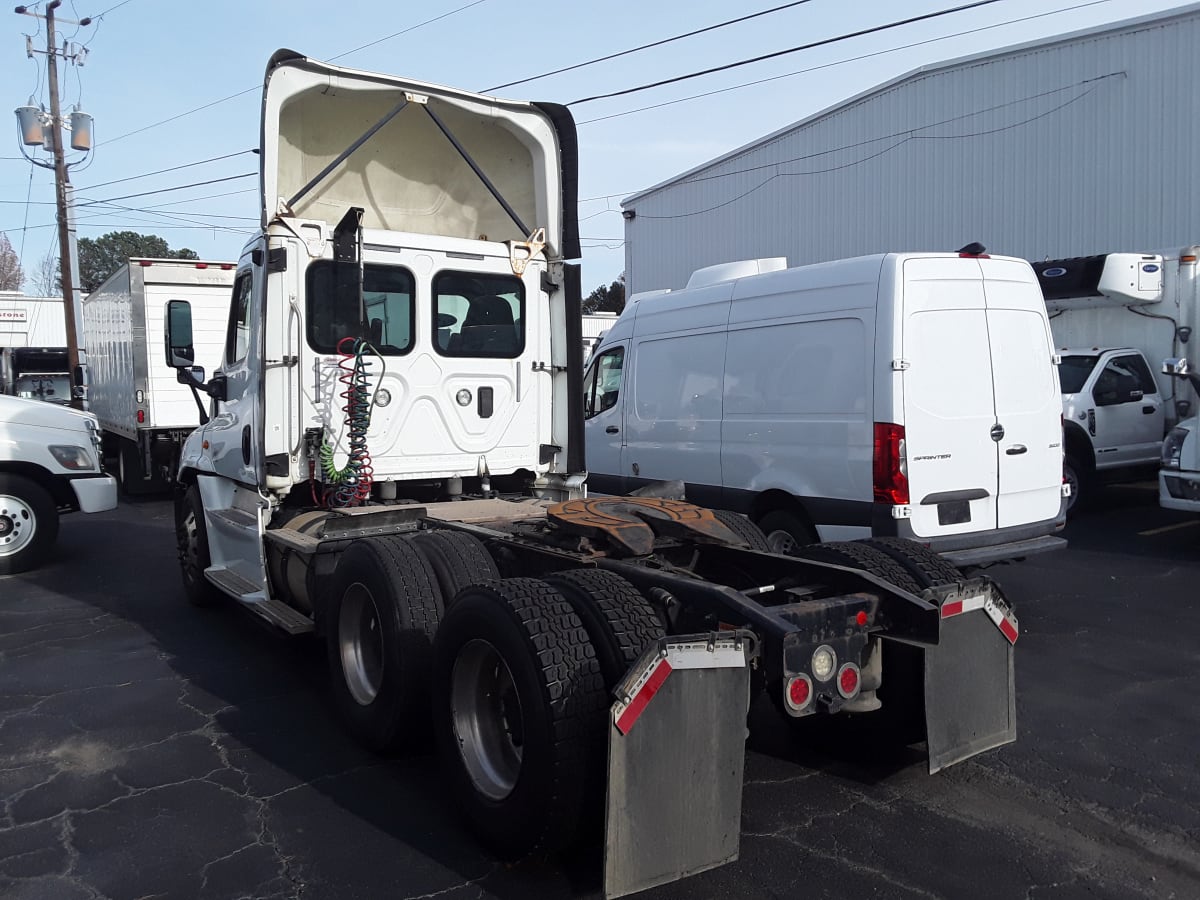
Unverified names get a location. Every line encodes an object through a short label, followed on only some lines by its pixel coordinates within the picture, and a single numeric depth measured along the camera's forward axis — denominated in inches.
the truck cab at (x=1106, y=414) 468.4
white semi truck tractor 127.6
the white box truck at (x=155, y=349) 543.2
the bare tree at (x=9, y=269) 2615.7
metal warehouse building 621.0
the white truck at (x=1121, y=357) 451.2
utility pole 941.2
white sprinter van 260.4
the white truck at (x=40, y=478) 365.7
